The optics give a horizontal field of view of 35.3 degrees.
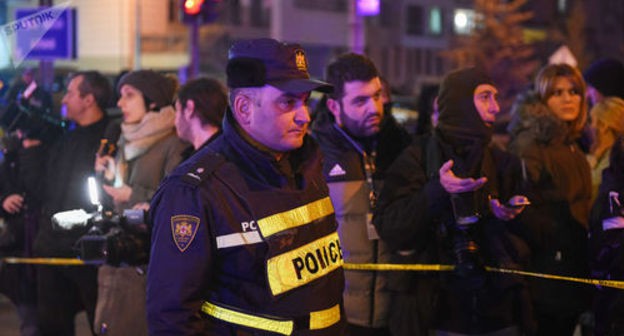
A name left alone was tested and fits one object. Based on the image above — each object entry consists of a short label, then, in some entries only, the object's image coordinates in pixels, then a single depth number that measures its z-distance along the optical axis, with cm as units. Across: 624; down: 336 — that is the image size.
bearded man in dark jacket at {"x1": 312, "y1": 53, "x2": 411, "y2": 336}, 516
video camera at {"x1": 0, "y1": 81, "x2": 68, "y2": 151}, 710
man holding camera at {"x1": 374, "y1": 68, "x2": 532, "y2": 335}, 487
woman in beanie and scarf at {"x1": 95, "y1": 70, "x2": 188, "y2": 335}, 572
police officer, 331
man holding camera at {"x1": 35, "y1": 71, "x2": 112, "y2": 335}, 675
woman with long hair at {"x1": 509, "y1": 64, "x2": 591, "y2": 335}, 561
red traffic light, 1115
